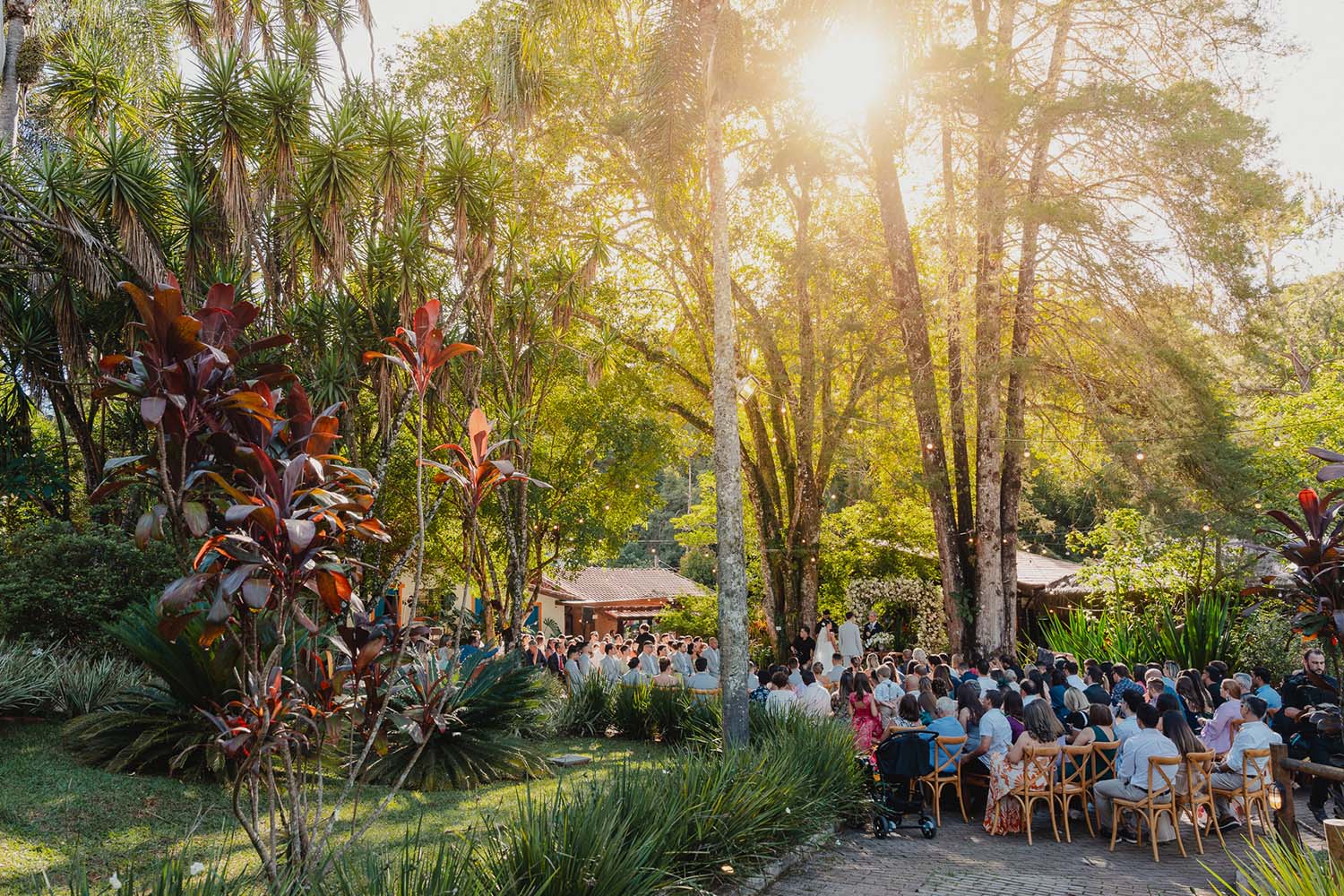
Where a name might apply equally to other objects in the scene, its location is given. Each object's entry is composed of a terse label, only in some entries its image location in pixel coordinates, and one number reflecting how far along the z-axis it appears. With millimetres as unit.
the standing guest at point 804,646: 19048
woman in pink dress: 10086
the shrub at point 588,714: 13172
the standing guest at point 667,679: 13203
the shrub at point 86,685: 9773
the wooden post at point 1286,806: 6246
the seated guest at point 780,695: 10062
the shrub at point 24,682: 9133
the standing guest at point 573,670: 13725
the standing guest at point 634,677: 13445
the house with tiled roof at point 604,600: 42250
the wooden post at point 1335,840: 4168
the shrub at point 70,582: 11117
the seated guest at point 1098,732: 8789
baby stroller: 8852
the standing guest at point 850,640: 18906
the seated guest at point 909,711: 9141
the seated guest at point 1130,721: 8432
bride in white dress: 18312
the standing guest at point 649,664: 15023
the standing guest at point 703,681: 12844
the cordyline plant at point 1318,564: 7676
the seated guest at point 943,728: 9117
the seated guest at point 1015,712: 9375
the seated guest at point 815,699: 10844
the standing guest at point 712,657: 14264
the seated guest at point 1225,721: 9359
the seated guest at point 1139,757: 8109
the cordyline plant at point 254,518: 3570
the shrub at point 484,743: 8969
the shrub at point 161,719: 7945
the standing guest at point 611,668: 14312
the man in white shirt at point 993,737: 9156
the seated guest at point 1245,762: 8453
